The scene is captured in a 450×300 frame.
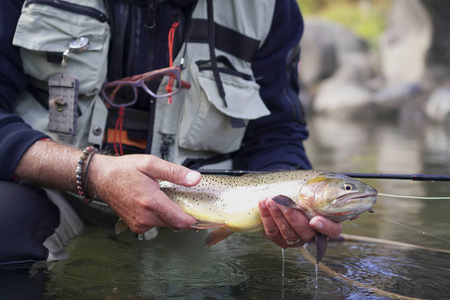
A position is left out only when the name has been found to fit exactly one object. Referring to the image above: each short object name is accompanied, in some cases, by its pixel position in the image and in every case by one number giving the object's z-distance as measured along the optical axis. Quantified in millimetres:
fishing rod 1920
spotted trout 1747
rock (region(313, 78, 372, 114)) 11836
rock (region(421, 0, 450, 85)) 10946
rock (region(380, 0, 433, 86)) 11476
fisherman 2127
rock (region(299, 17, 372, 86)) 14609
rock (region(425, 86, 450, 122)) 9375
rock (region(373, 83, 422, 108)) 11031
